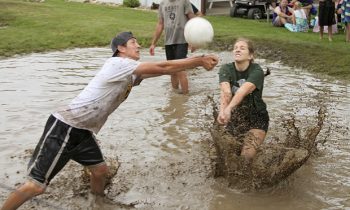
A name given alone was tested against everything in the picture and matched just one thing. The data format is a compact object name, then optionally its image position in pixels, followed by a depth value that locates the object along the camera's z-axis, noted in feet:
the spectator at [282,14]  57.67
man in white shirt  14.10
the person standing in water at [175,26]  30.07
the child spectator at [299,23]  55.11
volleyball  16.12
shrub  84.05
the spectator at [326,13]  47.80
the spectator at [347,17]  45.80
